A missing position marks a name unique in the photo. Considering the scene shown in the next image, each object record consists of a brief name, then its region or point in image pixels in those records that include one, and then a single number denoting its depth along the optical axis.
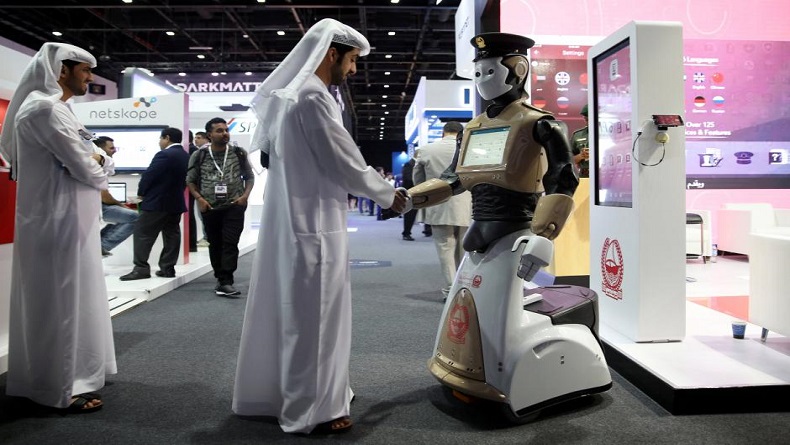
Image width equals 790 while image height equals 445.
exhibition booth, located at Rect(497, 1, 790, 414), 2.71
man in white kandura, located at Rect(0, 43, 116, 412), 2.52
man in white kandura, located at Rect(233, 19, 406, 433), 2.23
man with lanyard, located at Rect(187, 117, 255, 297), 5.16
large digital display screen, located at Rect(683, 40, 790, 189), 7.38
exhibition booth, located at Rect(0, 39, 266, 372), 5.54
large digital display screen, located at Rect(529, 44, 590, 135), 6.53
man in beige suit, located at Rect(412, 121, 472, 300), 5.12
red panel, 3.24
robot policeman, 2.42
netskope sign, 6.79
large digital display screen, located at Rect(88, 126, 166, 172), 6.71
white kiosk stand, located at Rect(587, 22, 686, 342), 3.19
